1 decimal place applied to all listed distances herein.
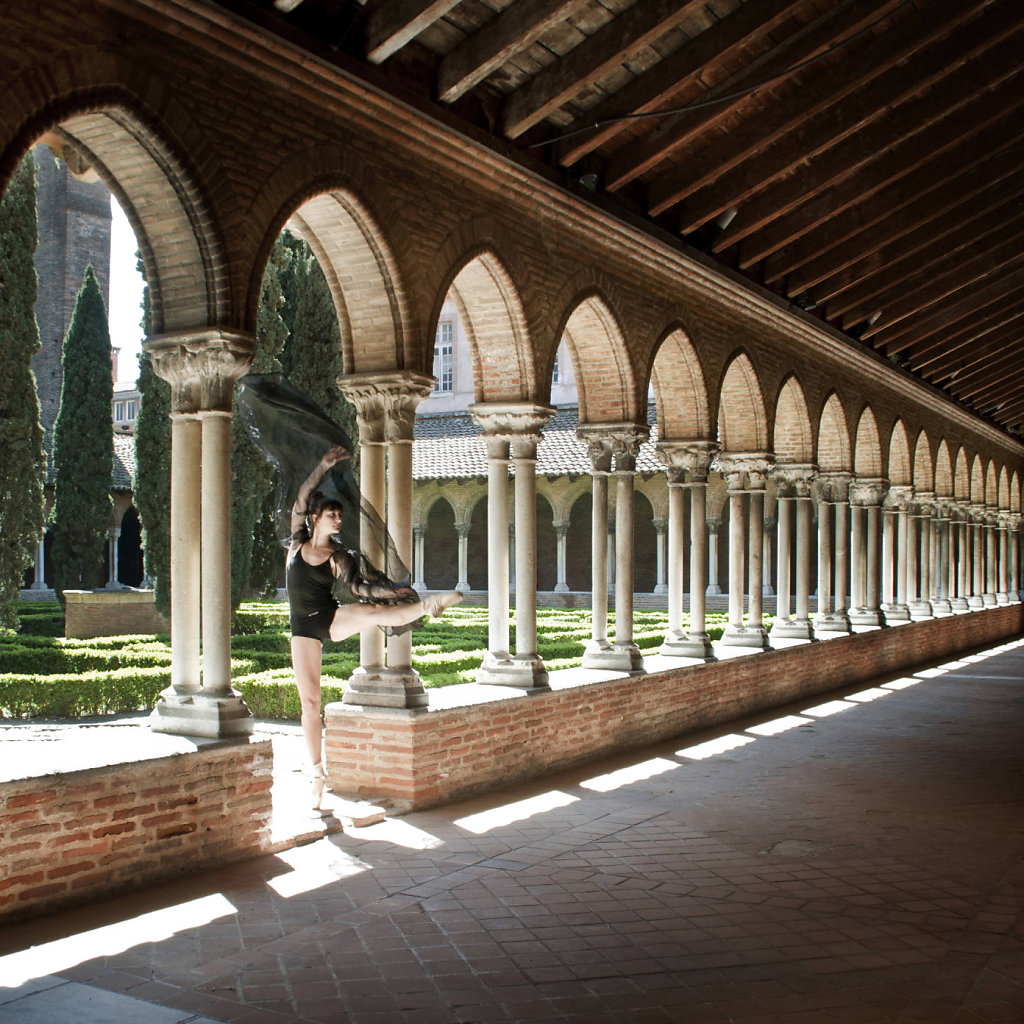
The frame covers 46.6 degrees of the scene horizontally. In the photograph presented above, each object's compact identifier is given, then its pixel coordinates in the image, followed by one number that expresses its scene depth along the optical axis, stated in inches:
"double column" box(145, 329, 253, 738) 226.4
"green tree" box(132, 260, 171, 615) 738.8
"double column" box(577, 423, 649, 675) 370.6
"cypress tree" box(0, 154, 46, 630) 677.9
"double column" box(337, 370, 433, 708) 272.4
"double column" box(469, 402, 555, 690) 322.0
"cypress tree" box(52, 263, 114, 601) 1009.5
